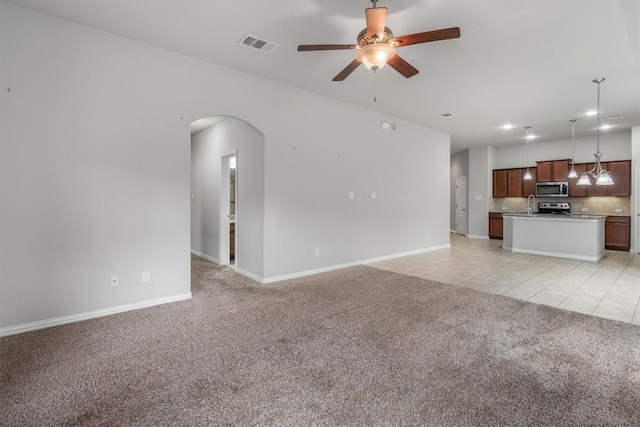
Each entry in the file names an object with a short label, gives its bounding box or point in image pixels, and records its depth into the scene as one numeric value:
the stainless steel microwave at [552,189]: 8.60
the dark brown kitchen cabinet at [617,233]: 7.71
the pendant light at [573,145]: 7.81
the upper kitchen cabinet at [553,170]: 8.63
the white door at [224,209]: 5.85
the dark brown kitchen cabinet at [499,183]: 9.76
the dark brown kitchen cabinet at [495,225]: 9.67
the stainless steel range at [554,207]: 8.82
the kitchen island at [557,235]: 6.31
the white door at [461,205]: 10.73
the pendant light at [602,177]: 5.32
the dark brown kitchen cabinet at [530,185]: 9.24
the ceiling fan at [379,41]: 2.38
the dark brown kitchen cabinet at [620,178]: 7.71
